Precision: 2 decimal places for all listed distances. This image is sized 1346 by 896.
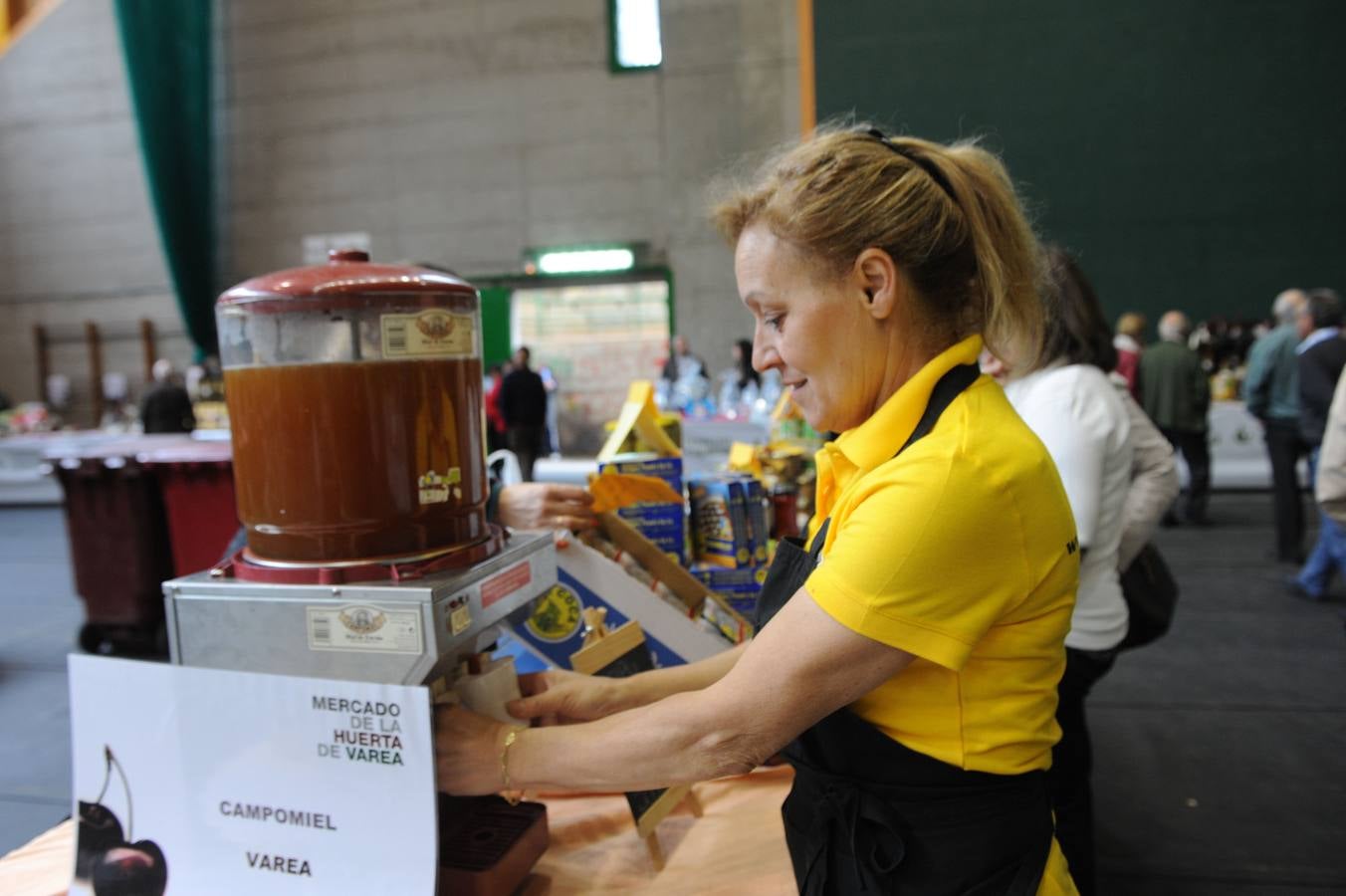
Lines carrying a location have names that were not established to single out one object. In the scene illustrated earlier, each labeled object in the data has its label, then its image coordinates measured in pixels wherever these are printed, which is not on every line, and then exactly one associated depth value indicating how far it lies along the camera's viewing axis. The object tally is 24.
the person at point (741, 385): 8.78
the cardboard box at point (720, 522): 2.30
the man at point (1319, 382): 5.21
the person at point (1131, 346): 7.65
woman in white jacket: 2.22
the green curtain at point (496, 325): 11.24
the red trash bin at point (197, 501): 5.13
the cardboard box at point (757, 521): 2.33
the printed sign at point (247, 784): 1.12
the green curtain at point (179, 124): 12.55
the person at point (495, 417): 9.62
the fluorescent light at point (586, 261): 12.41
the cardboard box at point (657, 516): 2.20
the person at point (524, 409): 9.41
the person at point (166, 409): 8.40
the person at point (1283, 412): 6.13
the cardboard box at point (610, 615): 1.81
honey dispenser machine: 1.13
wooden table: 1.43
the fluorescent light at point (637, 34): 12.16
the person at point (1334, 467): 2.97
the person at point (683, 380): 9.18
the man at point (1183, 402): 7.48
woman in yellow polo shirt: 0.96
